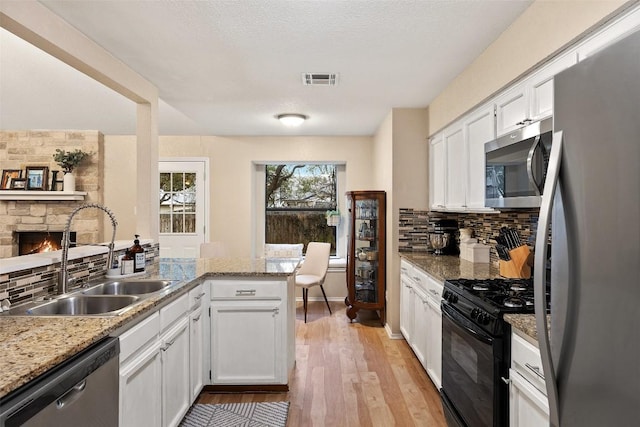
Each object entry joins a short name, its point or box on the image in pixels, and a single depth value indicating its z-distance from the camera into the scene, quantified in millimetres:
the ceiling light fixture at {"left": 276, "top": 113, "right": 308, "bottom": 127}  4223
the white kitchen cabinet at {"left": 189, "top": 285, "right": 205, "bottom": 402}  2400
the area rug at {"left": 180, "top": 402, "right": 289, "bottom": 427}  2352
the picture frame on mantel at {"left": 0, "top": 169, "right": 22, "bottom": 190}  4965
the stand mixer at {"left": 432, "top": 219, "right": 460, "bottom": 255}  3914
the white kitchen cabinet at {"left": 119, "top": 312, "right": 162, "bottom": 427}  1574
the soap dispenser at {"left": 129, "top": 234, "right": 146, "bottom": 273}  2557
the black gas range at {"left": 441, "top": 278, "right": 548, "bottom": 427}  1613
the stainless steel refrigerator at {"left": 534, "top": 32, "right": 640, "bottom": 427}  771
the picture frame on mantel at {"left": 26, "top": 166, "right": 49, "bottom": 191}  4988
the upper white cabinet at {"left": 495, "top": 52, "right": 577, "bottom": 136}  1889
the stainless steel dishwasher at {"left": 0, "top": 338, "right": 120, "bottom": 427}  1022
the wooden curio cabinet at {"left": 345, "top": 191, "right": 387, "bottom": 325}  4336
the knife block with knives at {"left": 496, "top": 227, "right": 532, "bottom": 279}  2381
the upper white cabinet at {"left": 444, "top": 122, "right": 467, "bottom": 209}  3047
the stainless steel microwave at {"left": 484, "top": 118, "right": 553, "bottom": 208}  1729
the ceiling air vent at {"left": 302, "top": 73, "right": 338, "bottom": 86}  3027
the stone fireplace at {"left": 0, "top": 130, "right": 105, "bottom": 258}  5004
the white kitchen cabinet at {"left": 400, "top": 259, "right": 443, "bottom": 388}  2658
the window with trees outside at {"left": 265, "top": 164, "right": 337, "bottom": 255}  5816
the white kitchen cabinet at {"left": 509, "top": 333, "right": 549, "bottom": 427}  1352
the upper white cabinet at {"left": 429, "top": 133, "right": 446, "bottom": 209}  3568
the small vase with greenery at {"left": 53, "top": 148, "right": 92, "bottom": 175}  4914
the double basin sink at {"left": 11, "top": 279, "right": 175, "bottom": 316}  1774
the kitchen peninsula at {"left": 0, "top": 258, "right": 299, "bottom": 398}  1170
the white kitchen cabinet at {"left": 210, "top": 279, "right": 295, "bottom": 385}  2658
